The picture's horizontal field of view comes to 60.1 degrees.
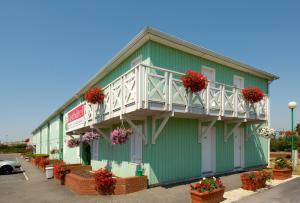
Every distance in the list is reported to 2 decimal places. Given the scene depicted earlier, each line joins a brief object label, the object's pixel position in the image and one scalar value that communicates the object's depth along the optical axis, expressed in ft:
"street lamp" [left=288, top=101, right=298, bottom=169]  47.17
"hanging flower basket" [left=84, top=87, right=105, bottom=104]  43.42
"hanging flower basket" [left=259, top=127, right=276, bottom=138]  49.35
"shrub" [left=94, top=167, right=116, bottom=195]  34.37
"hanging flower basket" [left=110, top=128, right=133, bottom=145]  36.27
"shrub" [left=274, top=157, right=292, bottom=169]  40.52
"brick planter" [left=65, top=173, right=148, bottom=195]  34.45
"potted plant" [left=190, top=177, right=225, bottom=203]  26.50
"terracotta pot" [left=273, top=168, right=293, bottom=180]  39.29
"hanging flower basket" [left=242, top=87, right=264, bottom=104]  45.60
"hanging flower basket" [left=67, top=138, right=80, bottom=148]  62.54
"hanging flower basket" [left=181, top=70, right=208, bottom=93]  35.96
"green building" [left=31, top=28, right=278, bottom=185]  35.09
